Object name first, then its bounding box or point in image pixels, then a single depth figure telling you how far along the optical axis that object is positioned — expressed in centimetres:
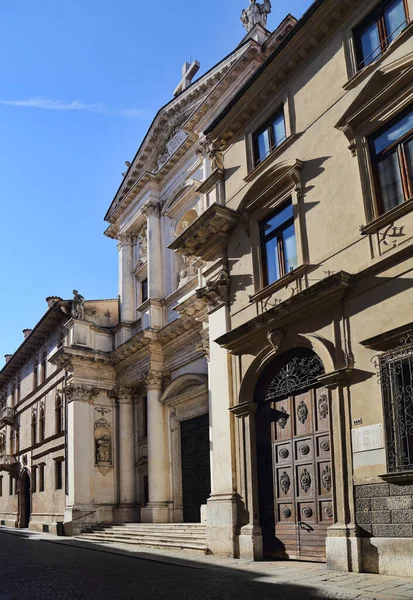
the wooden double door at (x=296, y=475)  1210
